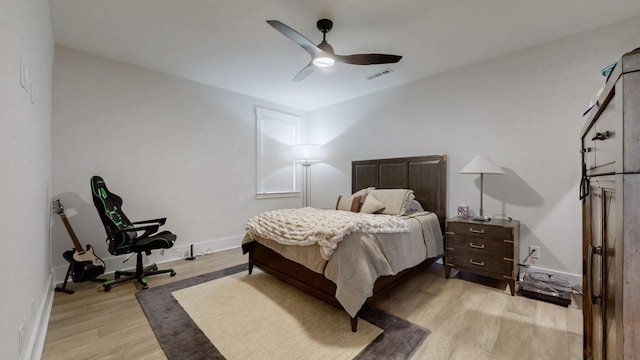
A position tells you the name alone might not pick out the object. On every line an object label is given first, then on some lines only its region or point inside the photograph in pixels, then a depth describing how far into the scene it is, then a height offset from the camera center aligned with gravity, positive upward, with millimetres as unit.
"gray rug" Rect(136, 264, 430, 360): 1658 -1171
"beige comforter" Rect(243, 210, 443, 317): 1895 -701
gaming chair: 2609 -654
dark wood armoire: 606 -102
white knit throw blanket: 1998 -451
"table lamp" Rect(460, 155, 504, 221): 2754 +123
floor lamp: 4887 +461
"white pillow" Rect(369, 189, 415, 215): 3189 -286
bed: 1935 -709
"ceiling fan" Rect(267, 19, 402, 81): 2172 +1167
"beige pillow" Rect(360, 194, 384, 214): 3271 -367
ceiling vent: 3457 +1511
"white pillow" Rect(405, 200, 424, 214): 3404 -402
